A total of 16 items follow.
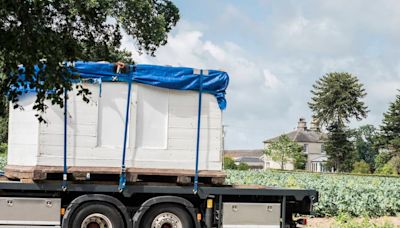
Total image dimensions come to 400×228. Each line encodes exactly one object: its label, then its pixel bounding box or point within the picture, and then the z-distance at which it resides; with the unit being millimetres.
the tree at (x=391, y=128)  97831
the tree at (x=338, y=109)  104562
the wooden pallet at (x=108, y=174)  10414
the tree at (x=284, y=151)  106188
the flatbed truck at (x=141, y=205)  10461
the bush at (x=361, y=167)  98144
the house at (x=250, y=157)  146250
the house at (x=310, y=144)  134100
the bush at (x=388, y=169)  88750
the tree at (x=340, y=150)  104188
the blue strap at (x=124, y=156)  10578
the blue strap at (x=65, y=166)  10422
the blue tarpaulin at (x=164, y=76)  10688
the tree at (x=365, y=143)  167250
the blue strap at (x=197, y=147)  10891
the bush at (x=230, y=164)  74219
